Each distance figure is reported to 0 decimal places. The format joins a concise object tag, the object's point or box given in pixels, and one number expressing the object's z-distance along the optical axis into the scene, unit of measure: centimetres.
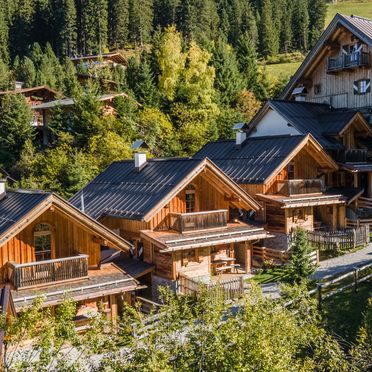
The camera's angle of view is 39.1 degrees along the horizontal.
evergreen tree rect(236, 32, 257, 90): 6888
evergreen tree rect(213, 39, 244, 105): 6131
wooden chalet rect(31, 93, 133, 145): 5069
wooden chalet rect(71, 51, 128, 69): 8865
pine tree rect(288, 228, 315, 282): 2245
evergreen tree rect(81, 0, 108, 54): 10710
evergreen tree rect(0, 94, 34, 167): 4922
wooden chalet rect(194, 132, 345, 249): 2983
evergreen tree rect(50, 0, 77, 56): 10662
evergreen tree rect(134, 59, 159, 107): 5519
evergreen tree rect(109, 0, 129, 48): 10856
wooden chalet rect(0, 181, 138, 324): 1839
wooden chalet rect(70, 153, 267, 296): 2395
